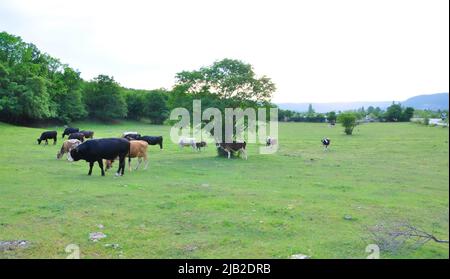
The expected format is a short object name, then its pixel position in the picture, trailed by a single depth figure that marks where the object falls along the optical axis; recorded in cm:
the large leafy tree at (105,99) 6900
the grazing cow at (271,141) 3198
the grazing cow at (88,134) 3403
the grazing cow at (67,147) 2183
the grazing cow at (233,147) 2422
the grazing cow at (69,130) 3697
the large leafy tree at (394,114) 8719
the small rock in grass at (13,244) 789
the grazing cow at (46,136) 3023
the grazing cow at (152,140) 2939
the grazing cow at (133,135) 2843
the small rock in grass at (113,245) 796
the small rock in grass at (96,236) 842
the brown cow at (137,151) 1847
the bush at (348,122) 4712
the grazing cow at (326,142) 3002
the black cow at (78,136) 2777
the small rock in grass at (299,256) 743
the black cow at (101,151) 1661
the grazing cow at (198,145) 2972
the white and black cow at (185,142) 3095
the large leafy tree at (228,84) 2462
